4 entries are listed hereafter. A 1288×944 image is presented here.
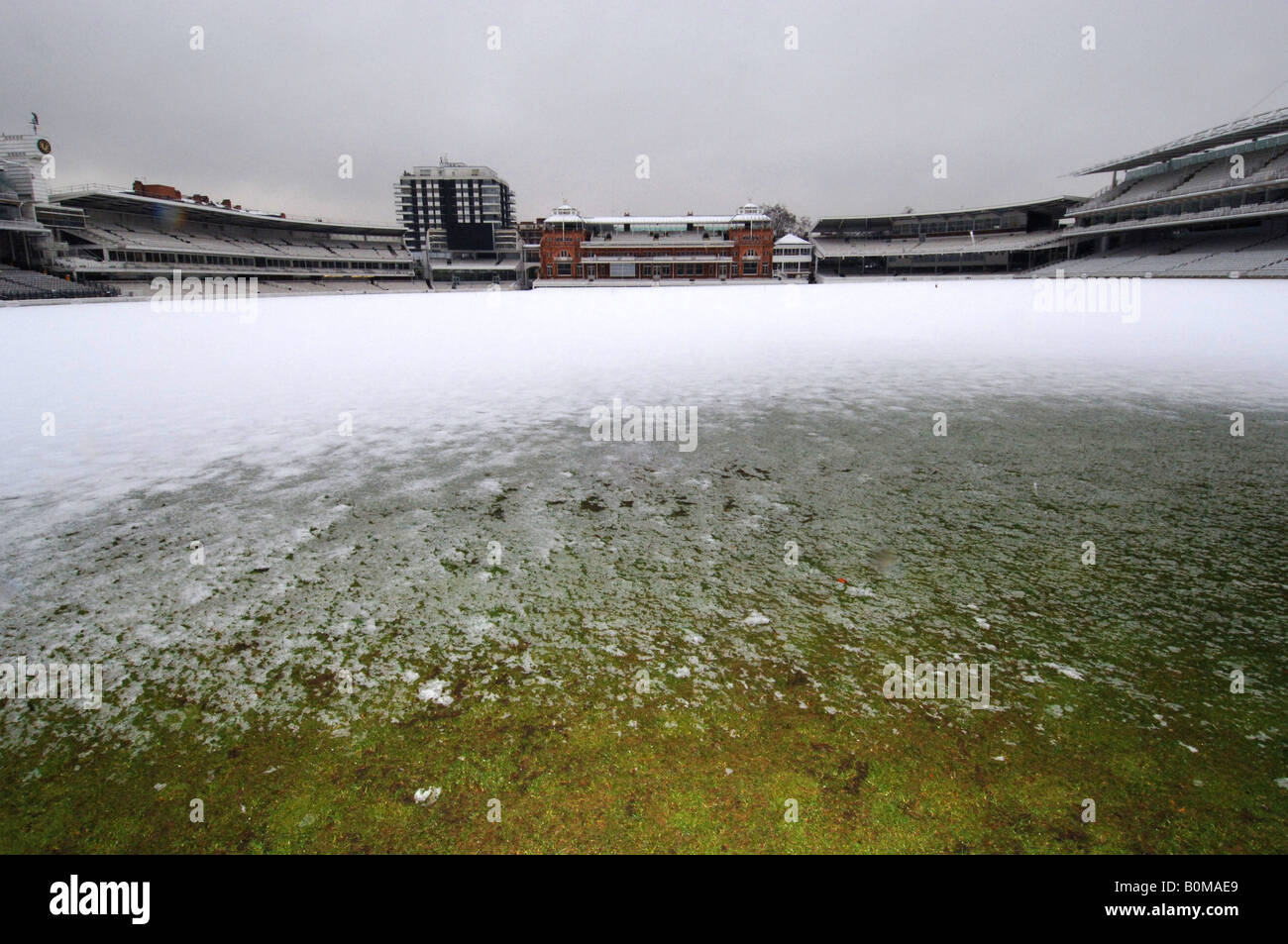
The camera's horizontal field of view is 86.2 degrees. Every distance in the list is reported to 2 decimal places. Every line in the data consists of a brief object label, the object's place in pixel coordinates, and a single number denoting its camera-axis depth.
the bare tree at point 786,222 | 135.88
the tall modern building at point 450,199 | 167.00
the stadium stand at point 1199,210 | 52.47
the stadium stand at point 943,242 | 84.50
